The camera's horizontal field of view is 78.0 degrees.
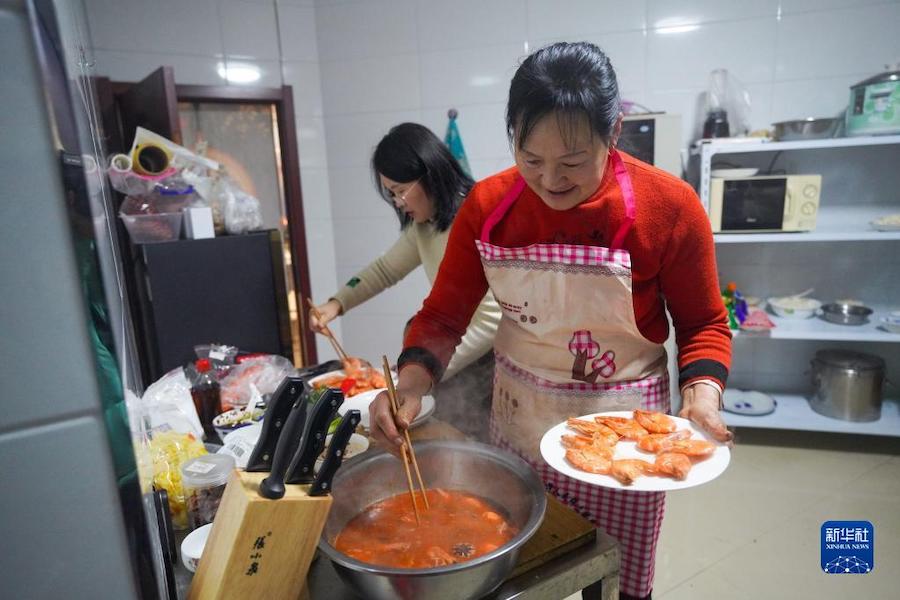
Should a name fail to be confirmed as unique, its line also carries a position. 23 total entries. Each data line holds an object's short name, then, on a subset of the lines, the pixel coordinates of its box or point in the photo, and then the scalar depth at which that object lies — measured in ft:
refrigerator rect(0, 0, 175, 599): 1.04
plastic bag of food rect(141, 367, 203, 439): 3.86
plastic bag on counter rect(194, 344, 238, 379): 4.86
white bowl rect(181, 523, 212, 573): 2.45
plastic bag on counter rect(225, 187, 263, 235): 7.35
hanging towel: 8.70
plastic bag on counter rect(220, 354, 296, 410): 4.58
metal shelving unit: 8.37
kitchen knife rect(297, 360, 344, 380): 5.28
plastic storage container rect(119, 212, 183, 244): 6.57
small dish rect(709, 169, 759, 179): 8.73
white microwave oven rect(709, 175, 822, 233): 8.50
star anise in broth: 2.64
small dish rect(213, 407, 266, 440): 3.96
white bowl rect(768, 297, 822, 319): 9.26
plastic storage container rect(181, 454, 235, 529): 2.85
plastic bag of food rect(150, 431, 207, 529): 2.91
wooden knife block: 1.91
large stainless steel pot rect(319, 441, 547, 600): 2.07
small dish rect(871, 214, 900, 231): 8.34
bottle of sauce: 4.31
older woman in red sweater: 3.08
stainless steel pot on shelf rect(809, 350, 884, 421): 8.83
